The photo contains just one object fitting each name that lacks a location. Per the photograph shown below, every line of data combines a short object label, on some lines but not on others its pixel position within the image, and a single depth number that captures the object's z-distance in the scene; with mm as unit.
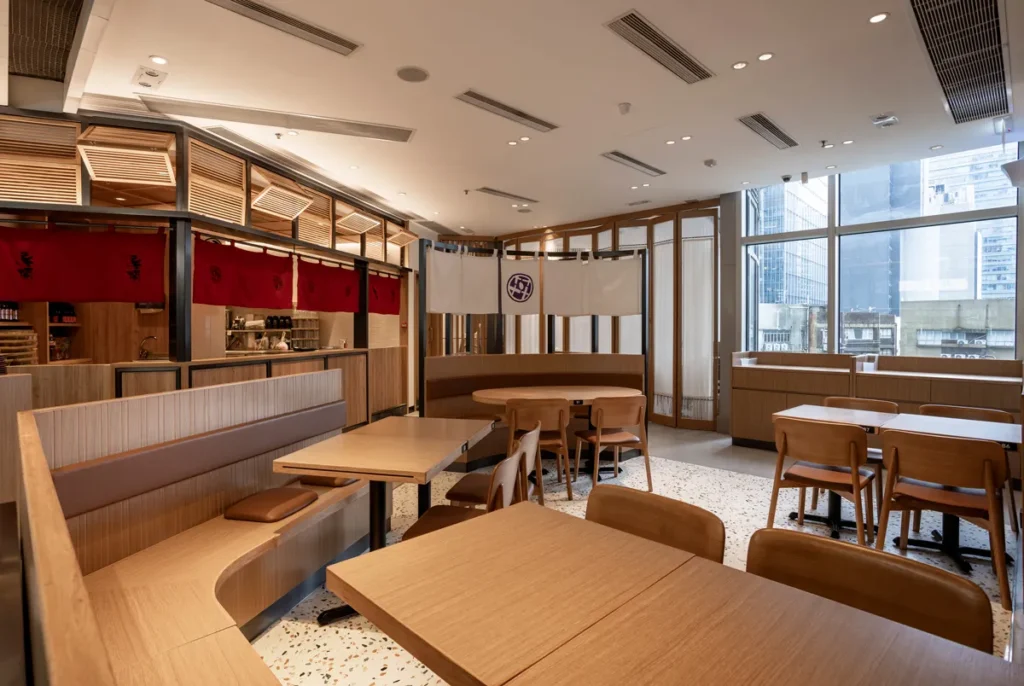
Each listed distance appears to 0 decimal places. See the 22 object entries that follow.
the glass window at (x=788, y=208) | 6840
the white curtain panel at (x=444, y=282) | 5590
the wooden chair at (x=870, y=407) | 3570
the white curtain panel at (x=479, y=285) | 5887
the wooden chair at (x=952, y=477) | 2631
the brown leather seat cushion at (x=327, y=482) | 3163
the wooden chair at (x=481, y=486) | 2852
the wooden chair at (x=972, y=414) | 3559
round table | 4848
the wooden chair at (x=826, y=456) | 3096
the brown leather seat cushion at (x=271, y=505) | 2537
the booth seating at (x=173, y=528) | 941
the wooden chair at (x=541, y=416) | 4367
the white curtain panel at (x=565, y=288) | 6387
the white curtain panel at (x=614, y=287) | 6316
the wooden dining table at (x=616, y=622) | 903
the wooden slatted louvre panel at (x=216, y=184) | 5098
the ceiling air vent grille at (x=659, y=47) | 3279
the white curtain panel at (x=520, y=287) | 6148
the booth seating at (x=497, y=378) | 5523
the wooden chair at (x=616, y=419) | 4559
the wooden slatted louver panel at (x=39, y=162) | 4492
